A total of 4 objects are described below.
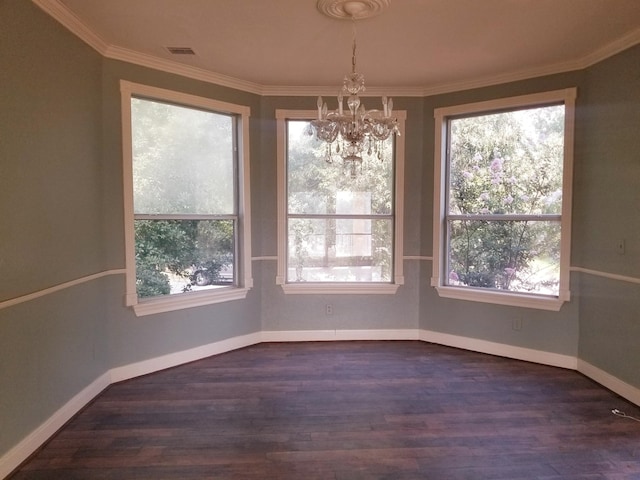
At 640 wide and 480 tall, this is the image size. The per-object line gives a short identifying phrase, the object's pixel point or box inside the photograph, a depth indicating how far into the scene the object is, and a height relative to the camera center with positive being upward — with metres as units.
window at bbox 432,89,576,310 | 3.69 +0.20
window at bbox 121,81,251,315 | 3.48 +0.20
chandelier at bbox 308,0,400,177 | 2.36 +0.57
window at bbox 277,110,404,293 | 4.37 -0.01
